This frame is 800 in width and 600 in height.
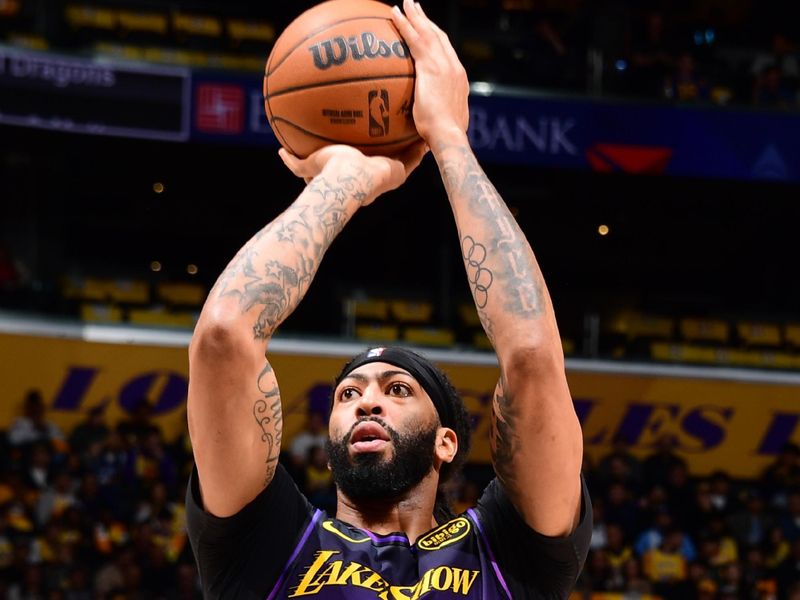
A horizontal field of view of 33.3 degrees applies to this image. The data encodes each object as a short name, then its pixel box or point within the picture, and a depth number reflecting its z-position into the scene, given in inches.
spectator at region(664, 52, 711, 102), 508.1
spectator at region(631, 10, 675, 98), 508.4
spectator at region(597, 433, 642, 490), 437.4
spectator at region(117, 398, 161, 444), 425.7
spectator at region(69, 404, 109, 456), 420.8
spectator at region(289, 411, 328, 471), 413.4
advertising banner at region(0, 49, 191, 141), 452.8
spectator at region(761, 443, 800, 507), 458.3
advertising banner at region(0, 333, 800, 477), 438.0
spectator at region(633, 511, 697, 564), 412.5
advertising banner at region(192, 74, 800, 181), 472.7
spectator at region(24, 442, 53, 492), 391.2
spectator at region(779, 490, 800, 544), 430.6
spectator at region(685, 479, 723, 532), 429.4
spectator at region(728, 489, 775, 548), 429.1
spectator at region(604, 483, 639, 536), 417.1
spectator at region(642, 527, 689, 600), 396.8
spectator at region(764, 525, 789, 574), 418.9
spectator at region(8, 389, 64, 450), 410.6
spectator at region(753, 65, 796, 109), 514.3
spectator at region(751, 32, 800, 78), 536.7
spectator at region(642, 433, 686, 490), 445.1
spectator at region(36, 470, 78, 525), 382.0
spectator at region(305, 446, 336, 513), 391.2
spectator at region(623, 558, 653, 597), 392.2
